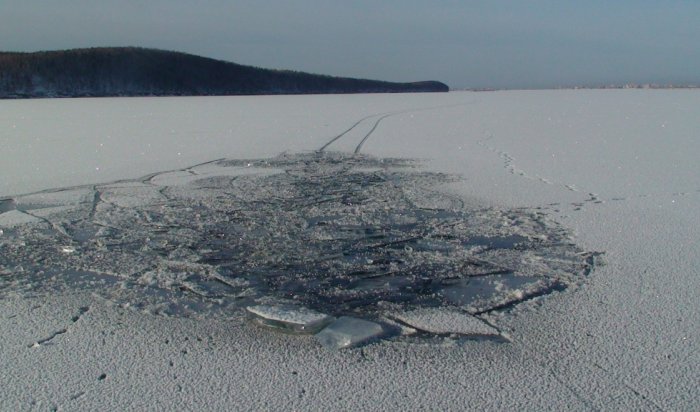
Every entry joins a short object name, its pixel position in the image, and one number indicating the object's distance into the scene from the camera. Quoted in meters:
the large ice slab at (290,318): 2.32
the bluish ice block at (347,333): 2.21
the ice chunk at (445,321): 2.32
